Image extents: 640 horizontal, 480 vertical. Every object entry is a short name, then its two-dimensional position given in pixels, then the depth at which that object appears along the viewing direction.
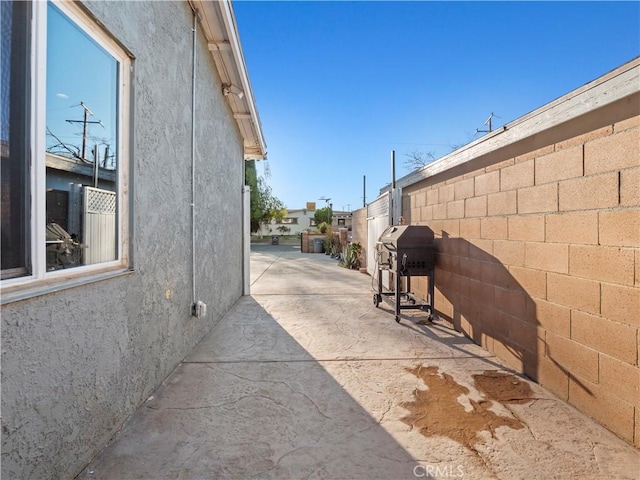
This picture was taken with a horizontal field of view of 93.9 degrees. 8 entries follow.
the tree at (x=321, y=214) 38.80
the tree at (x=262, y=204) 21.60
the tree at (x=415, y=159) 14.73
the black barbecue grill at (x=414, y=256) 4.27
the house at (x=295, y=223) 43.75
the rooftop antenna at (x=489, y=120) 11.66
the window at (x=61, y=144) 1.32
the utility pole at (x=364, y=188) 27.93
